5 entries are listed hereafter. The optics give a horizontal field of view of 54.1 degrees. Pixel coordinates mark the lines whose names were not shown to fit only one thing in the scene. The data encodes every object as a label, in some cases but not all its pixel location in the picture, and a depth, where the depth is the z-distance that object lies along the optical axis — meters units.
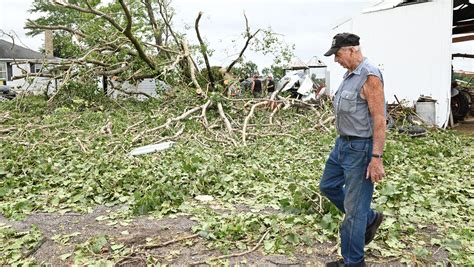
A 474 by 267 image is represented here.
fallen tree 10.44
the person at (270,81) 14.16
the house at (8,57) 29.19
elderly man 2.91
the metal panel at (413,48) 11.12
